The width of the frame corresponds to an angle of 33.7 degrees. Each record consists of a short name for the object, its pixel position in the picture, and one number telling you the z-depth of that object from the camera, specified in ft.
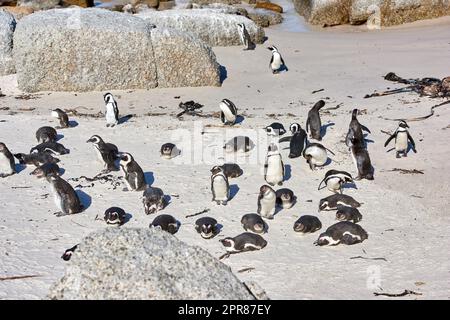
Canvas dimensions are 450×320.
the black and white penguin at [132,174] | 26.35
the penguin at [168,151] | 29.71
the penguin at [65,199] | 24.31
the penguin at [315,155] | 28.53
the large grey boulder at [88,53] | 40.06
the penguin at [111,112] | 33.71
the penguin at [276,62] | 45.24
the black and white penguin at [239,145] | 30.50
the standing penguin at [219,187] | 24.99
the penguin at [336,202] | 24.64
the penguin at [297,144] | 29.76
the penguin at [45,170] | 27.48
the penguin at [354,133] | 29.09
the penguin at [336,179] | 26.07
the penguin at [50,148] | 29.89
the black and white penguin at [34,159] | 28.84
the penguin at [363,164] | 27.61
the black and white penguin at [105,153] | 28.47
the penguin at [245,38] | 50.57
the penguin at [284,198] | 24.91
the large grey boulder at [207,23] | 50.03
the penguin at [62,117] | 33.91
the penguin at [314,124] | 31.76
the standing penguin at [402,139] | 29.50
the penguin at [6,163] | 27.91
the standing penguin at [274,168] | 27.02
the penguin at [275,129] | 31.71
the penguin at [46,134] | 31.40
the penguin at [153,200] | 24.52
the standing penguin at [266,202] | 23.94
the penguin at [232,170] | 27.76
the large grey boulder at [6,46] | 43.27
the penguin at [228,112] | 33.99
